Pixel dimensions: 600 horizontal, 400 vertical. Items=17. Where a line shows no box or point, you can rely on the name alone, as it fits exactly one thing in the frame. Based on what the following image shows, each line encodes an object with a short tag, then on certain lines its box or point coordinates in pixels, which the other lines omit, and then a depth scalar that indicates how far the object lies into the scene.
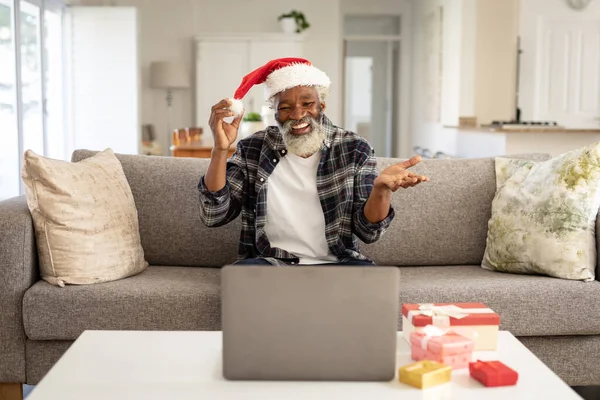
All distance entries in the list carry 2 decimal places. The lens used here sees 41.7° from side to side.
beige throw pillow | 2.42
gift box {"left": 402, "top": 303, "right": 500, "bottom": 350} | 1.67
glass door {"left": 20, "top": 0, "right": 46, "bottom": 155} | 6.76
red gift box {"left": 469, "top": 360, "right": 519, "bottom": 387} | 1.43
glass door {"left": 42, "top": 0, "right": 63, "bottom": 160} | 7.54
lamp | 9.62
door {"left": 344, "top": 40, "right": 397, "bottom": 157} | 11.52
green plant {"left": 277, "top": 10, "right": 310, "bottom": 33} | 9.84
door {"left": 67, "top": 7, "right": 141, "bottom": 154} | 8.18
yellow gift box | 1.42
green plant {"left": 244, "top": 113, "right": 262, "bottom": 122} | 5.99
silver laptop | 1.42
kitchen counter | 5.81
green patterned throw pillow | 2.54
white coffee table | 1.40
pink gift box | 1.53
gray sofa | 2.35
